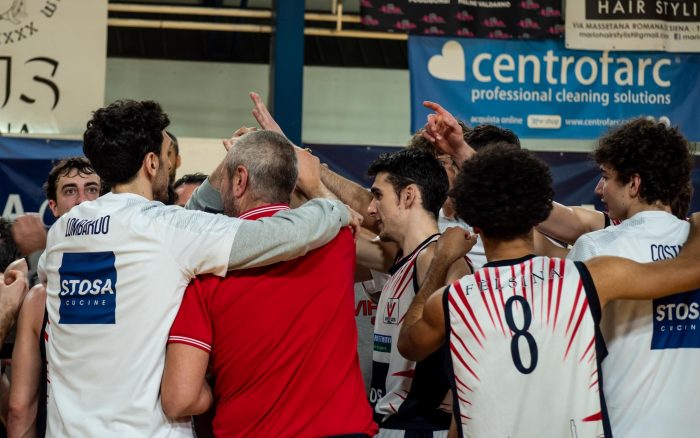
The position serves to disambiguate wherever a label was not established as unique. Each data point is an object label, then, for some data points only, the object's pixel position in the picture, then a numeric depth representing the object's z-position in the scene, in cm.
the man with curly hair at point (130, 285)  276
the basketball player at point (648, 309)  292
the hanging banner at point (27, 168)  694
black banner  755
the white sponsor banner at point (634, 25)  779
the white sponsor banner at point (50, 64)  716
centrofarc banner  766
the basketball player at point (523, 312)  267
